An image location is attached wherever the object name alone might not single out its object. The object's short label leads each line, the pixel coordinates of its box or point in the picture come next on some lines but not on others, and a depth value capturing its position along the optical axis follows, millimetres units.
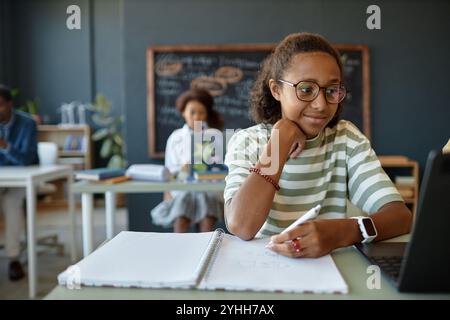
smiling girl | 846
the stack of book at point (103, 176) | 2225
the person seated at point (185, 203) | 2447
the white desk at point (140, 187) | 2107
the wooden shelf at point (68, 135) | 5143
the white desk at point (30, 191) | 2355
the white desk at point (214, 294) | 519
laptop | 455
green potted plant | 5016
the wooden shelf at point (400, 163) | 3196
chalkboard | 3377
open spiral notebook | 549
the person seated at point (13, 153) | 2766
